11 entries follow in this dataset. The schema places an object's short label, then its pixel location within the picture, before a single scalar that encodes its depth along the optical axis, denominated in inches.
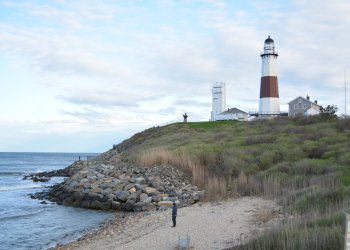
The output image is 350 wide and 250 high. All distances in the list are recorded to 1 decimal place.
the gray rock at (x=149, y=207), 824.9
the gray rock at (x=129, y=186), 955.3
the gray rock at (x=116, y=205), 887.4
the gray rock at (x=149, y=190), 909.9
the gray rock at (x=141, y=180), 992.1
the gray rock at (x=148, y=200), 863.7
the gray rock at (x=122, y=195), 907.4
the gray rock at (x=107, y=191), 963.2
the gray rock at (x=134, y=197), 892.5
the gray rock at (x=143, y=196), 881.3
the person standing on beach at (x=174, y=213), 589.3
